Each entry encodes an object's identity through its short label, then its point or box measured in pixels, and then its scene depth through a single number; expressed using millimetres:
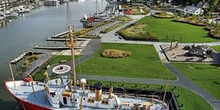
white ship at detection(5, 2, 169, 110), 24297
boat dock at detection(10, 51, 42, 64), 43569
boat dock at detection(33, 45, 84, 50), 48672
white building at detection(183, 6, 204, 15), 86625
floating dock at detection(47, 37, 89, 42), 53578
